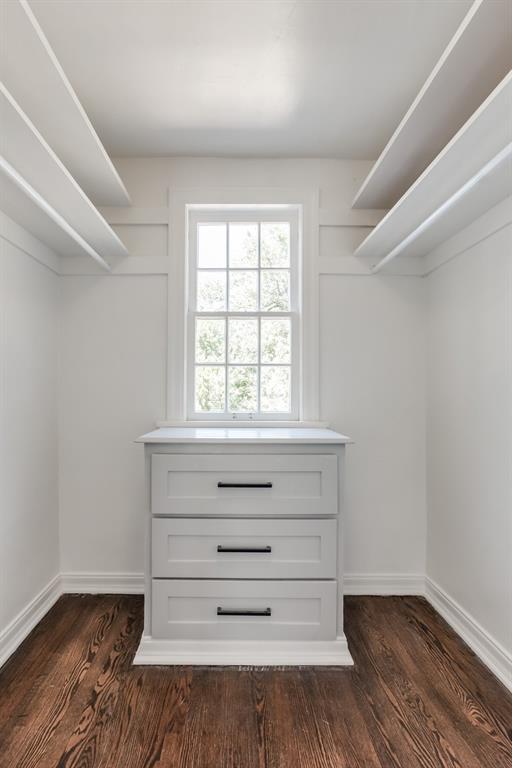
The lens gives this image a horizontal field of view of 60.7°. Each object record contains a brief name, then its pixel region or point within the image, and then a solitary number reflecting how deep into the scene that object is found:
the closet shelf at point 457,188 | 1.30
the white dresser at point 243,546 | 1.93
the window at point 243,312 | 2.70
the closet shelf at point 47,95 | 1.33
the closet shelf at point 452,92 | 1.28
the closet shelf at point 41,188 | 1.36
